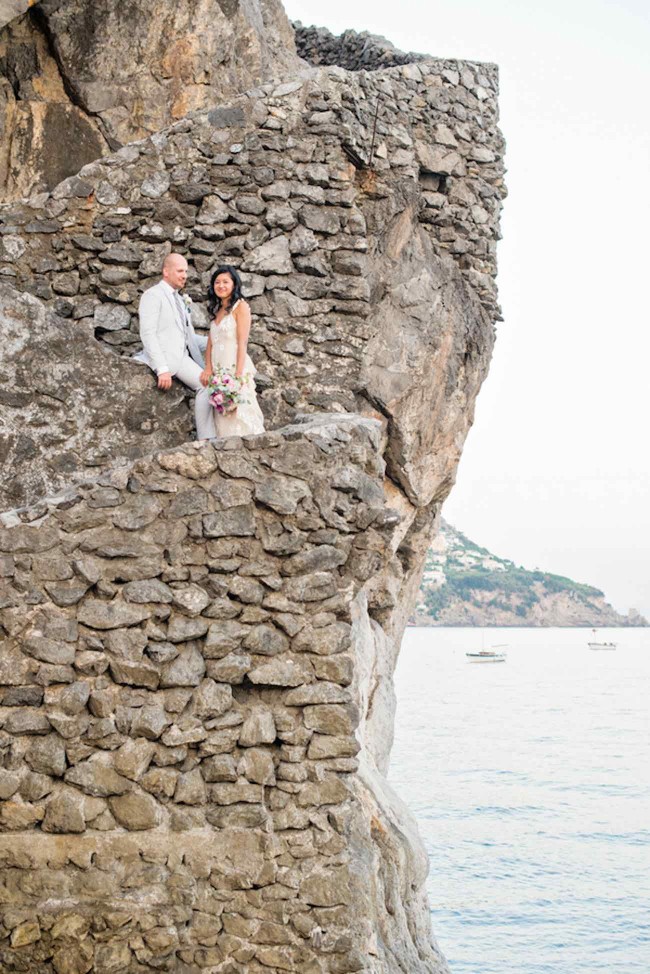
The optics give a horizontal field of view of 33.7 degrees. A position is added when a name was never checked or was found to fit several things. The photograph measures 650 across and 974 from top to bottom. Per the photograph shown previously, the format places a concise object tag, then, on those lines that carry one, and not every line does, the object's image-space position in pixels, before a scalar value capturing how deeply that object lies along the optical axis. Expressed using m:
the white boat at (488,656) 97.06
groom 8.38
